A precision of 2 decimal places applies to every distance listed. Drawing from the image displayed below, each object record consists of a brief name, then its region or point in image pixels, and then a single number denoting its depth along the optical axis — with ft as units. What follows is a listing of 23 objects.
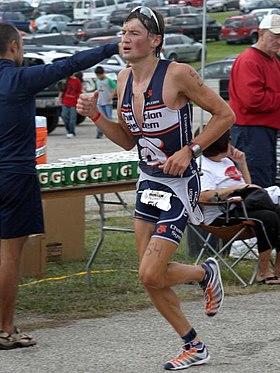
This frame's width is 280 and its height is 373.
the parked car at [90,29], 184.55
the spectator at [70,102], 73.31
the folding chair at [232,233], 26.14
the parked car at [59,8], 230.07
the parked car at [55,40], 147.74
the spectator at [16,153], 20.27
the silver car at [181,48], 158.92
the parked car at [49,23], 197.94
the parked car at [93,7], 223.10
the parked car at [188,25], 186.80
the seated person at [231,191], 26.37
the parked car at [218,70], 107.83
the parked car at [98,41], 150.63
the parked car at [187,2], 223.30
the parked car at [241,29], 180.55
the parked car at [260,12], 183.62
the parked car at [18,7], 221.40
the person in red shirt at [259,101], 28.78
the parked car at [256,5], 211.82
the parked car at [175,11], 200.54
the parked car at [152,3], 209.63
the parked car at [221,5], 235.61
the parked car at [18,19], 194.29
